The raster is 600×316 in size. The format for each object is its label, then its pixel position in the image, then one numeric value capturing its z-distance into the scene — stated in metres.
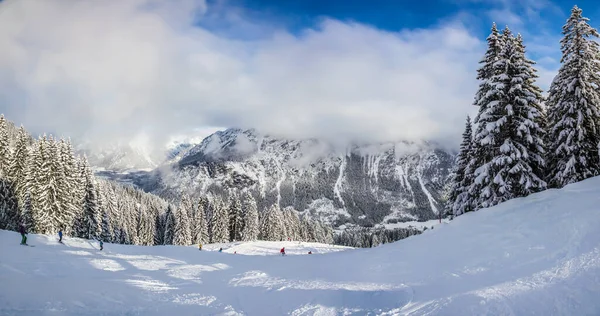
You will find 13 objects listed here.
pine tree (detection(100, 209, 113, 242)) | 58.47
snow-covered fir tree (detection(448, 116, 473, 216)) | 37.19
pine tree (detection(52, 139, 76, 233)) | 45.75
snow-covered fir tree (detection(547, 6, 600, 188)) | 25.58
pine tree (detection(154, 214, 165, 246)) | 90.84
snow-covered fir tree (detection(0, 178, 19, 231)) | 47.03
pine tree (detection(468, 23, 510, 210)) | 28.61
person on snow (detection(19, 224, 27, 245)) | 27.86
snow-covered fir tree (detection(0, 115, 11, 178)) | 46.34
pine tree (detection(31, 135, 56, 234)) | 43.72
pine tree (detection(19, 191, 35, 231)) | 43.78
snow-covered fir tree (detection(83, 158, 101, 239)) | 53.09
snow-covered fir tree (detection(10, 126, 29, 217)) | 47.72
